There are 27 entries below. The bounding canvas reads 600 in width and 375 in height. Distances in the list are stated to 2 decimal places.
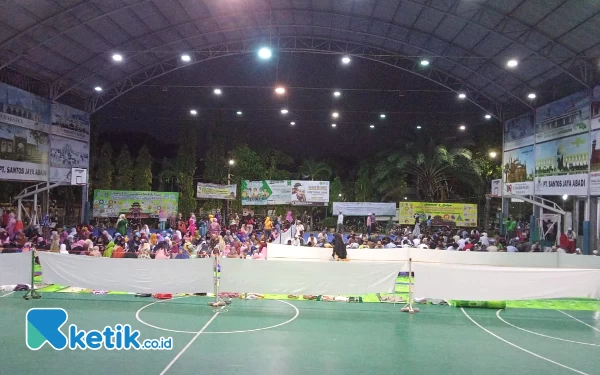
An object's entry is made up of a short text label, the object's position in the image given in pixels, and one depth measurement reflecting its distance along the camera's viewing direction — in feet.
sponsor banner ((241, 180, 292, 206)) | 85.10
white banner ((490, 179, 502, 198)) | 78.64
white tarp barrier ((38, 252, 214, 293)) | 31.37
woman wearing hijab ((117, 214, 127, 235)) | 58.68
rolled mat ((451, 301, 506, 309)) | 31.94
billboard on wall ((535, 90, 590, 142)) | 56.29
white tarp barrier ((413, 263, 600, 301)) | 29.91
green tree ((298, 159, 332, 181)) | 95.25
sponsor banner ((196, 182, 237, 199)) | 86.99
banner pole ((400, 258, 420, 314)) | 30.35
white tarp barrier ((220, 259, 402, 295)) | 30.86
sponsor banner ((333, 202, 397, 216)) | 84.58
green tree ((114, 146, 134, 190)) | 88.63
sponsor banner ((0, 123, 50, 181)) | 59.98
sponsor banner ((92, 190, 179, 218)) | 81.46
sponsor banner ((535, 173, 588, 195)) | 55.21
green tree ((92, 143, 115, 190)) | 88.38
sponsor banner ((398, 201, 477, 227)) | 80.94
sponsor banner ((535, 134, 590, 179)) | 55.62
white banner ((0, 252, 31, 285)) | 32.73
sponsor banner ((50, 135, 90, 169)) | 70.33
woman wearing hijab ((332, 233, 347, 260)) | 40.40
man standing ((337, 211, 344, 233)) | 78.64
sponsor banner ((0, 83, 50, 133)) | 60.13
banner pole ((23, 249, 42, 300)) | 32.12
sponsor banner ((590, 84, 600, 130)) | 53.26
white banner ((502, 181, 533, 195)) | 68.80
